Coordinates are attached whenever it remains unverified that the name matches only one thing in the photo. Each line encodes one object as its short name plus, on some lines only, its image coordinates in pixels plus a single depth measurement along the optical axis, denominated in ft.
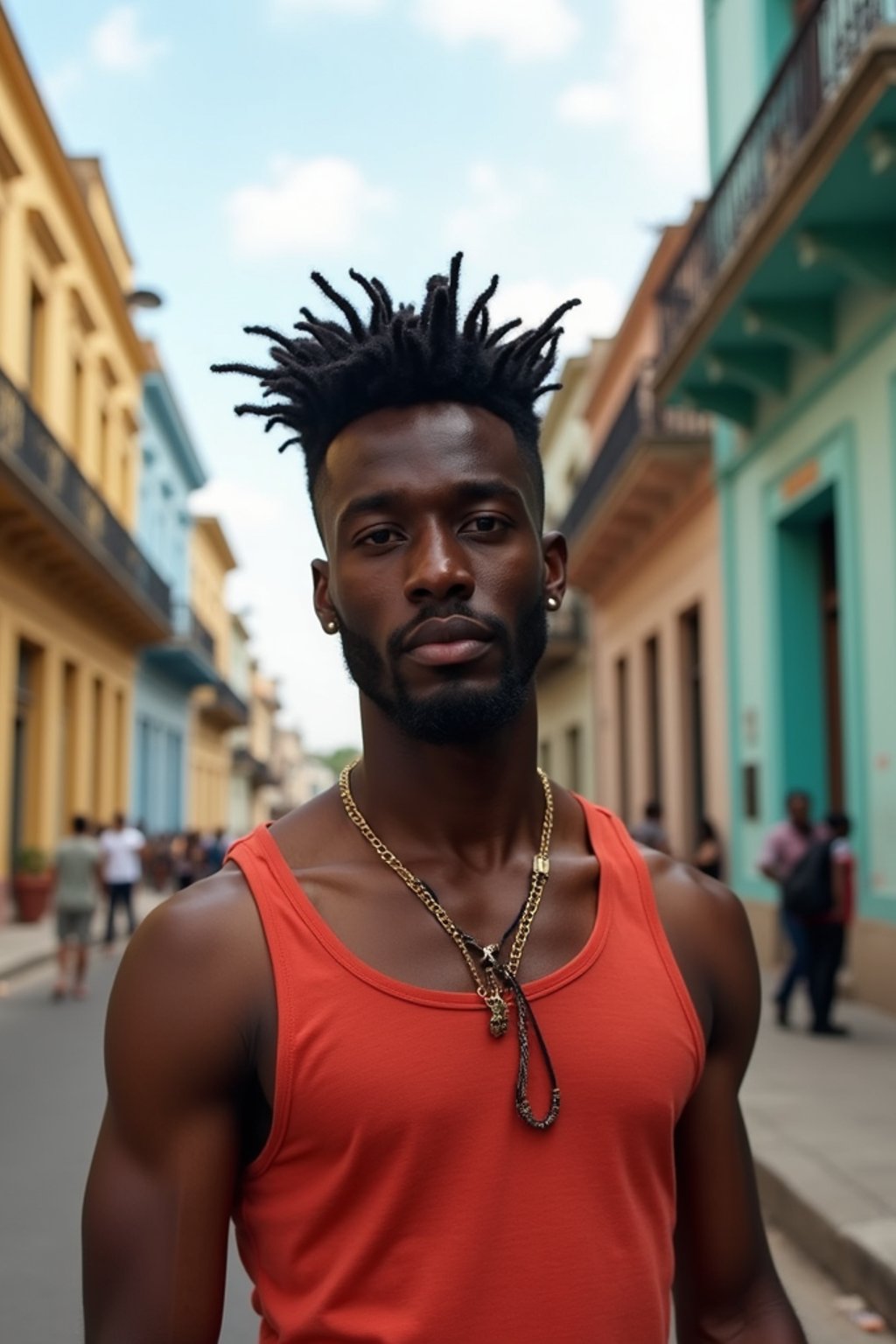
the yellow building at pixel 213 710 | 135.13
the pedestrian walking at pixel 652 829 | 44.34
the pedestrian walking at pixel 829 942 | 28.78
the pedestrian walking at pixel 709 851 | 43.80
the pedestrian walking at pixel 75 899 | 37.06
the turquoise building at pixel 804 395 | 30.76
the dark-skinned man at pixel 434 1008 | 4.65
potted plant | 58.59
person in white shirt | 49.57
